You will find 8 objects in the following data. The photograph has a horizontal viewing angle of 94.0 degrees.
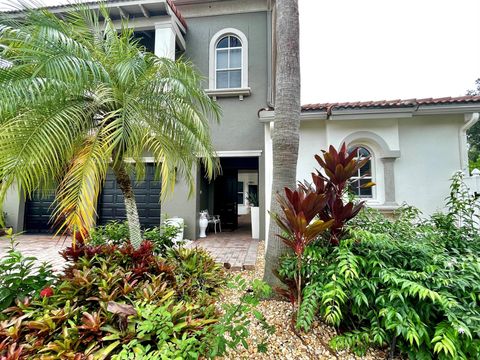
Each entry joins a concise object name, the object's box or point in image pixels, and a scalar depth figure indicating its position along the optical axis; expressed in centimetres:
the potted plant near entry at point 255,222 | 844
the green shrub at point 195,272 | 341
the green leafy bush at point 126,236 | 463
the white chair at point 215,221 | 986
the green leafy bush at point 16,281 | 253
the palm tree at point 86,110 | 262
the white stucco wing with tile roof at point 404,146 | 630
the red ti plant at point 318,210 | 262
